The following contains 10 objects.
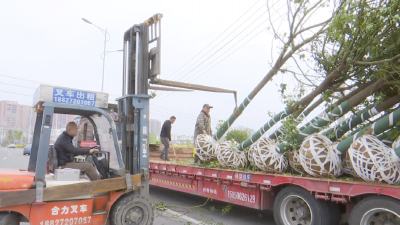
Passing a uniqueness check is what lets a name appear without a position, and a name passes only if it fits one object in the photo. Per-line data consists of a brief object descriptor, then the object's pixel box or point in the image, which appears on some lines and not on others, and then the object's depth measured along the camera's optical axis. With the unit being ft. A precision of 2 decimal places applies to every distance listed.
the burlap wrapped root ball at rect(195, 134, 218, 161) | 25.84
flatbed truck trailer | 14.93
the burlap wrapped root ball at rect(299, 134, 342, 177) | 17.98
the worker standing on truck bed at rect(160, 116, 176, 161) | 34.46
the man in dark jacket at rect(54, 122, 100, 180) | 17.11
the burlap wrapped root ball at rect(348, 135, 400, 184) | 15.31
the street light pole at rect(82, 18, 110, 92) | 70.23
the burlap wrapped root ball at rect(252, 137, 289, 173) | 20.67
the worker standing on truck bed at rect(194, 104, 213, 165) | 29.32
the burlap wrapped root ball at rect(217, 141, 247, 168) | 23.90
